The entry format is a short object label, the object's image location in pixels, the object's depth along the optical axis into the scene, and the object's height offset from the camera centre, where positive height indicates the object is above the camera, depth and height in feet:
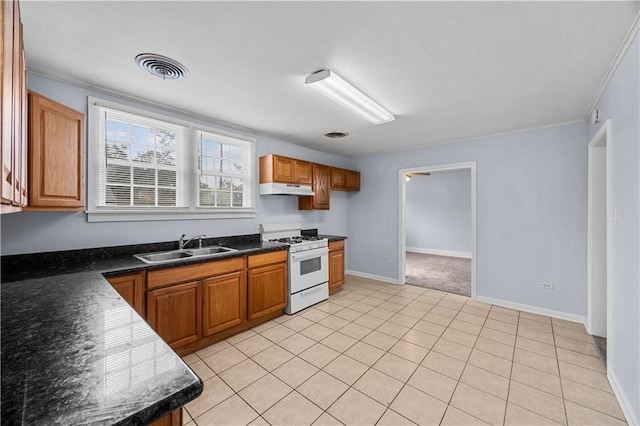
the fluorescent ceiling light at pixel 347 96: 7.28 +3.55
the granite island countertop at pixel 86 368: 2.15 -1.55
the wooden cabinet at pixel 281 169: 12.61 +2.05
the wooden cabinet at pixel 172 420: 2.93 -2.28
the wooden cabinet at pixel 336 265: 14.32 -2.83
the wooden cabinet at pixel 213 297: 7.88 -2.86
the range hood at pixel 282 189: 12.59 +1.12
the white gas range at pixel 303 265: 11.85 -2.45
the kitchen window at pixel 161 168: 8.55 +1.61
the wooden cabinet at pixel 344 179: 16.24 +2.04
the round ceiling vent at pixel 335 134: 12.89 +3.77
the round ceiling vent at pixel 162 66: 6.58 +3.70
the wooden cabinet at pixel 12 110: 3.03 +1.39
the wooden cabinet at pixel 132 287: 7.01 -2.00
